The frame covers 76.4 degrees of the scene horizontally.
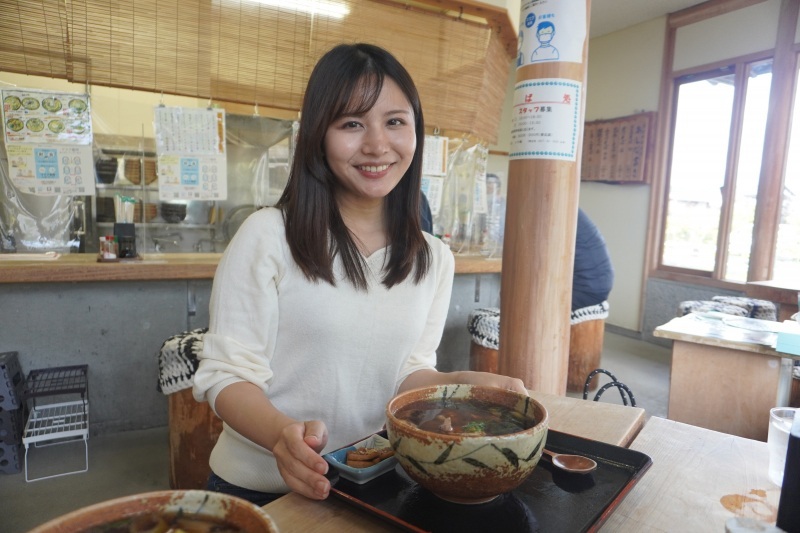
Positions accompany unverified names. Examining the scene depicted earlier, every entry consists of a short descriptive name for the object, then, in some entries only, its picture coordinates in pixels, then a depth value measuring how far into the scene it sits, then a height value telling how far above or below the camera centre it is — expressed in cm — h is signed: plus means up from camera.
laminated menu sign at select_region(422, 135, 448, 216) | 405 +34
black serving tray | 65 -40
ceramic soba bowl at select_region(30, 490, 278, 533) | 51 -32
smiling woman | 98 -18
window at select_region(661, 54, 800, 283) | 501 +49
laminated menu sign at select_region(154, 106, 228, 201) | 325 +30
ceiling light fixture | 334 +131
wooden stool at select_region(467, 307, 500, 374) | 354 -88
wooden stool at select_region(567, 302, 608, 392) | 403 -100
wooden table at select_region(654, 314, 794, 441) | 236 -75
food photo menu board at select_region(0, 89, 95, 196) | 291 +30
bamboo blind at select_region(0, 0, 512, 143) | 286 +98
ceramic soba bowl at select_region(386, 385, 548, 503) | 61 -30
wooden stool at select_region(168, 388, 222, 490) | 233 -110
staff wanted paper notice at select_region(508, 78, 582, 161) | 148 +28
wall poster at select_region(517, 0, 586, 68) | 146 +54
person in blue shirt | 375 -38
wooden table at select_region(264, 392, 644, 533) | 69 -44
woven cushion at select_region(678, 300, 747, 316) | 400 -70
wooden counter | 253 -39
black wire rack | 260 -119
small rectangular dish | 74 -39
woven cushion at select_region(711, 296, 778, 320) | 393 -66
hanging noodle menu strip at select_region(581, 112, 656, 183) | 595 +84
